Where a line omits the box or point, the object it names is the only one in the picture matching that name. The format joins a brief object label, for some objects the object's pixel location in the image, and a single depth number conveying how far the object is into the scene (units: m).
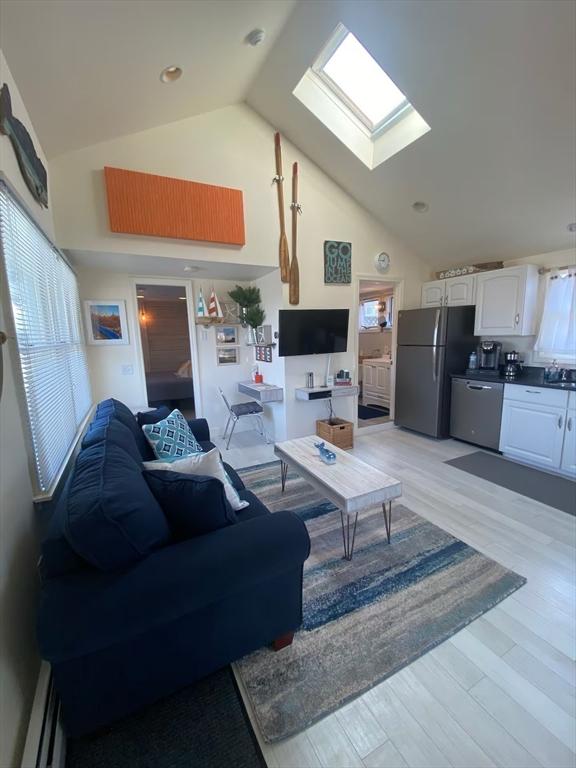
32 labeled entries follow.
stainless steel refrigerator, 3.96
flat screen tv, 3.69
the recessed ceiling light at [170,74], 2.22
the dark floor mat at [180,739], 1.11
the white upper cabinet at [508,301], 3.48
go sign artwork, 3.91
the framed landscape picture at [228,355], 4.44
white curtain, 3.29
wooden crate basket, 3.92
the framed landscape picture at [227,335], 4.39
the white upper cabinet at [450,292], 3.96
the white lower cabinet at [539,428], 3.09
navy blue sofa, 1.01
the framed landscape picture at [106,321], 3.59
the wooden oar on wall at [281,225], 3.45
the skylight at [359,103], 2.83
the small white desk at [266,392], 3.87
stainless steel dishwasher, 3.65
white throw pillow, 1.63
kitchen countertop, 3.14
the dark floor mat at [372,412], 5.36
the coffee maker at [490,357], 3.83
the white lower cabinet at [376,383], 5.76
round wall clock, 4.20
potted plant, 4.06
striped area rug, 1.33
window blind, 1.42
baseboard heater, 0.97
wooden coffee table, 1.95
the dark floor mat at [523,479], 2.75
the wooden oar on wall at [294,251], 3.57
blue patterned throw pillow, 2.15
